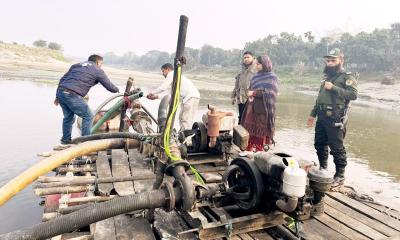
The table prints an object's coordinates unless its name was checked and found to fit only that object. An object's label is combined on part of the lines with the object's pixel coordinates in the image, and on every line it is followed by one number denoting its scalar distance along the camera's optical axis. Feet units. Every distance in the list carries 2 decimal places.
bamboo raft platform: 10.91
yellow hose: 10.27
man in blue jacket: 21.53
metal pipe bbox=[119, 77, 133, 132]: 23.24
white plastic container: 9.75
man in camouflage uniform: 18.24
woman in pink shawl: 20.18
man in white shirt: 21.80
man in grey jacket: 23.89
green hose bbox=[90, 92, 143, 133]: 21.70
